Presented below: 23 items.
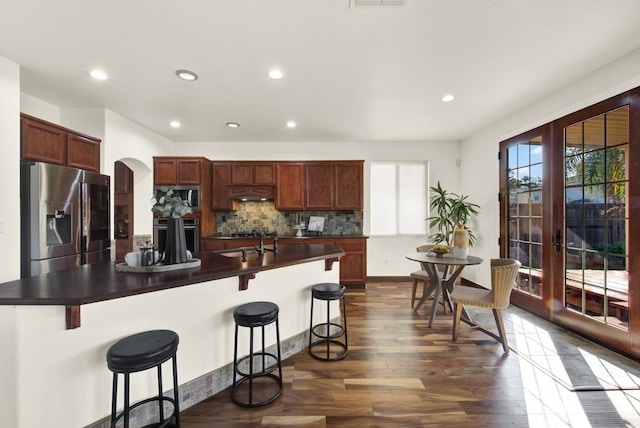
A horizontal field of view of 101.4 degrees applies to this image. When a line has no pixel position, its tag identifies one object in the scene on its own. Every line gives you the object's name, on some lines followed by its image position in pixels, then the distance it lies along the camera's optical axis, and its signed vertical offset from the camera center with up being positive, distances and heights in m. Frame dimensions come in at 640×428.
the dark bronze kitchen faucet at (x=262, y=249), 2.64 -0.34
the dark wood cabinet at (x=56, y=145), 2.49 +0.76
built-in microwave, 4.48 +0.38
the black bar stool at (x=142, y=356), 1.29 -0.71
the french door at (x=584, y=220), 2.39 -0.06
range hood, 4.86 +0.45
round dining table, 2.94 -0.69
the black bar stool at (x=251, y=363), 1.84 -1.10
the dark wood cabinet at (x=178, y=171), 4.47 +0.78
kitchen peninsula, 1.32 -0.66
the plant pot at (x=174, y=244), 1.97 -0.21
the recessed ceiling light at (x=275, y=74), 2.58 +1.42
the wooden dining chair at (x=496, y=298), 2.49 -0.84
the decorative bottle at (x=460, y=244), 3.10 -0.36
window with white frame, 5.16 +0.36
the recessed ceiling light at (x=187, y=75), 2.58 +1.42
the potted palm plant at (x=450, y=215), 4.43 +0.00
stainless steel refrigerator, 2.44 +0.00
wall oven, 4.43 -0.25
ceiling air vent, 1.71 +1.40
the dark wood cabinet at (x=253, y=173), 4.85 +0.80
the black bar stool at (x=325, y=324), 2.39 -1.12
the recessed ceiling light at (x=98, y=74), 2.56 +1.42
